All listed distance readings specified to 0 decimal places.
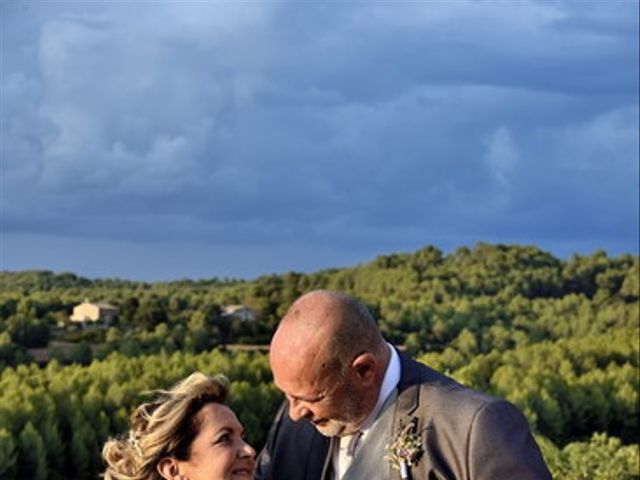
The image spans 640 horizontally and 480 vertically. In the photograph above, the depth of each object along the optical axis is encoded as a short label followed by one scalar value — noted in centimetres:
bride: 379
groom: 329
